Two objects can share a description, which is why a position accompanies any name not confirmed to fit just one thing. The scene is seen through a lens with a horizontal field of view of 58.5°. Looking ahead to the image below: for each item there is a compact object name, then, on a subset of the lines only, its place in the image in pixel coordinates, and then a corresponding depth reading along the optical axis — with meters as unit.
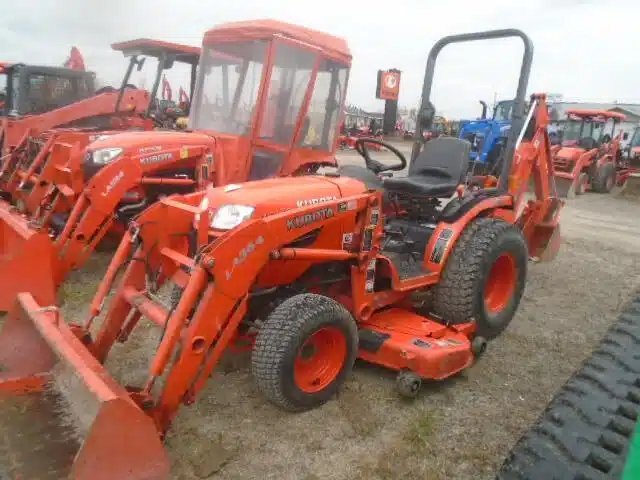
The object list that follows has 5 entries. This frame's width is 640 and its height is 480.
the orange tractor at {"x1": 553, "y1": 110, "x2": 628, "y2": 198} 13.18
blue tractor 9.26
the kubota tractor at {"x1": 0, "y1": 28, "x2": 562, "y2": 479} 2.49
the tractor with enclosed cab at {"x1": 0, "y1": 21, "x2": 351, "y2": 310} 5.18
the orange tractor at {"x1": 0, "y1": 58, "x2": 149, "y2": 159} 8.61
